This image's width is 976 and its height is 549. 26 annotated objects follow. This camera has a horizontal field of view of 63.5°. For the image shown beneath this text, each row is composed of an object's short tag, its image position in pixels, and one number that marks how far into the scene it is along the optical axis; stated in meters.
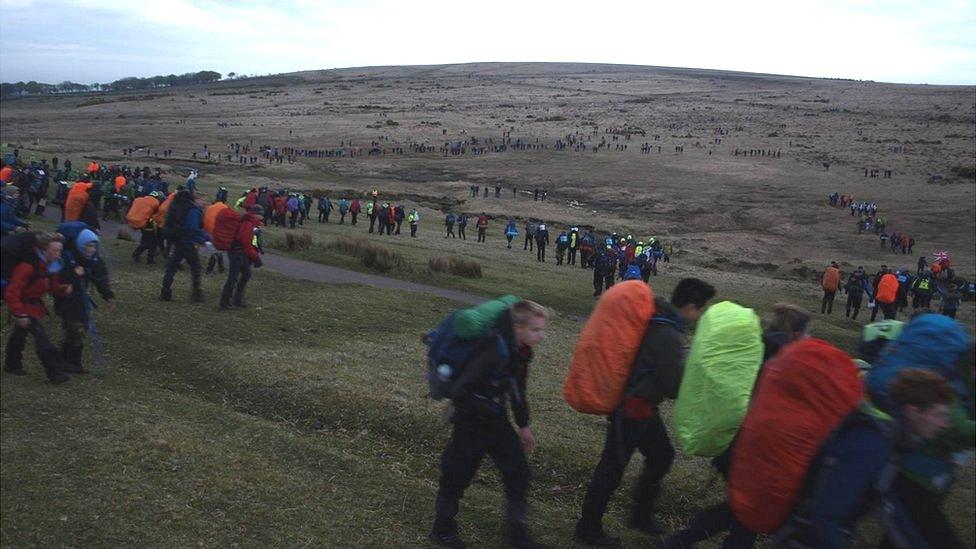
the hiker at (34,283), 8.87
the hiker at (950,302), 26.48
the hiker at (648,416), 5.79
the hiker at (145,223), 17.28
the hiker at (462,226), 38.75
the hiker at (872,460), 4.42
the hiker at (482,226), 38.34
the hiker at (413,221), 36.95
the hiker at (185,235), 14.45
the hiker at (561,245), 33.21
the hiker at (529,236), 37.07
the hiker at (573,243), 33.56
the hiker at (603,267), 23.19
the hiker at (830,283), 26.19
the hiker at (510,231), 36.98
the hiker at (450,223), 37.88
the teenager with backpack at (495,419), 5.82
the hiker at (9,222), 11.54
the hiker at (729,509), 5.70
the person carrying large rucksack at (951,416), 4.59
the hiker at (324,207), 38.56
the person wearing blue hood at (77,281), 9.64
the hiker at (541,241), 33.44
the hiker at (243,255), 13.84
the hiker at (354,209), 39.47
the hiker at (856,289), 26.62
